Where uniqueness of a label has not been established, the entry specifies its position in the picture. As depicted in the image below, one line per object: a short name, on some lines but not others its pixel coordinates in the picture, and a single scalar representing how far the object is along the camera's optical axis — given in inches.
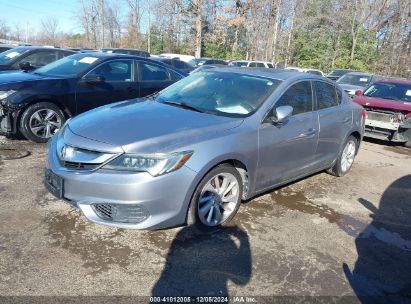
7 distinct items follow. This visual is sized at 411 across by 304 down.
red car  340.8
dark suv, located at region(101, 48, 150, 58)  831.7
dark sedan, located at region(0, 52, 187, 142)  246.0
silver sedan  132.4
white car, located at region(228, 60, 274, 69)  922.1
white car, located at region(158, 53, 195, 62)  927.6
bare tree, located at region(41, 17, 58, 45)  2556.6
